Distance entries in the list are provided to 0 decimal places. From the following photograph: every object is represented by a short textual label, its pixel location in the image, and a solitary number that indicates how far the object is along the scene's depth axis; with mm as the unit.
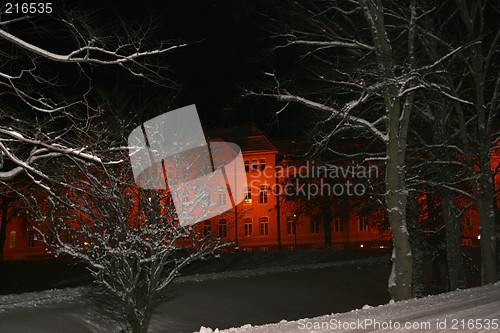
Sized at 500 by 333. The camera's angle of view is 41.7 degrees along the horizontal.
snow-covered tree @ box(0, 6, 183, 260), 10508
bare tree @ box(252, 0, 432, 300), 15539
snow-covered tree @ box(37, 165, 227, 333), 18297
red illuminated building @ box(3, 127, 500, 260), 67250
